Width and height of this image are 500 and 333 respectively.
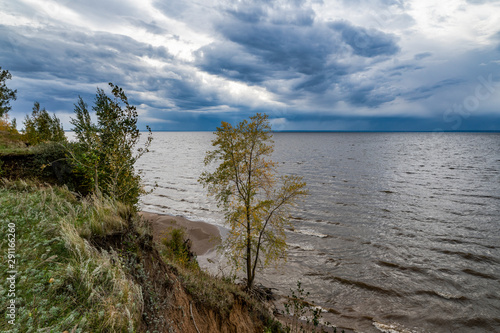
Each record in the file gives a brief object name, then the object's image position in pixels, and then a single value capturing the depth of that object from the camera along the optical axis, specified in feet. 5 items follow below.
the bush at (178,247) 54.87
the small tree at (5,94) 138.82
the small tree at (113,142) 51.60
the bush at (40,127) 117.19
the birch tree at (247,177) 55.42
